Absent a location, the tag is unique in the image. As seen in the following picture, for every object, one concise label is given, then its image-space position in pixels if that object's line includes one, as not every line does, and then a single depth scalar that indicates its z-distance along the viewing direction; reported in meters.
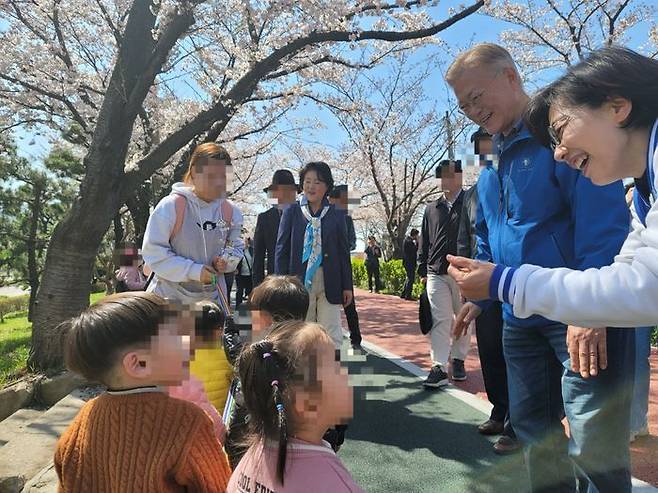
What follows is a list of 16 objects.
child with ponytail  1.18
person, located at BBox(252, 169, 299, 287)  4.23
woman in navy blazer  3.82
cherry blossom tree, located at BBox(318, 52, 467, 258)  17.69
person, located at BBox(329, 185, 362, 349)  5.14
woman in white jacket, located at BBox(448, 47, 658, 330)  1.00
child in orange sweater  1.33
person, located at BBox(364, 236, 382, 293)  16.08
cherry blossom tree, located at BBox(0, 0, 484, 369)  4.76
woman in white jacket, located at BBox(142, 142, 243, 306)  2.55
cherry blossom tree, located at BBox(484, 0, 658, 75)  10.82
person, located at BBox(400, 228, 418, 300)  12.82
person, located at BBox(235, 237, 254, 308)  11.27
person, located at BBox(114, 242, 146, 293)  5.51
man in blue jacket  1.60
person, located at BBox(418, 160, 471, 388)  4.26
